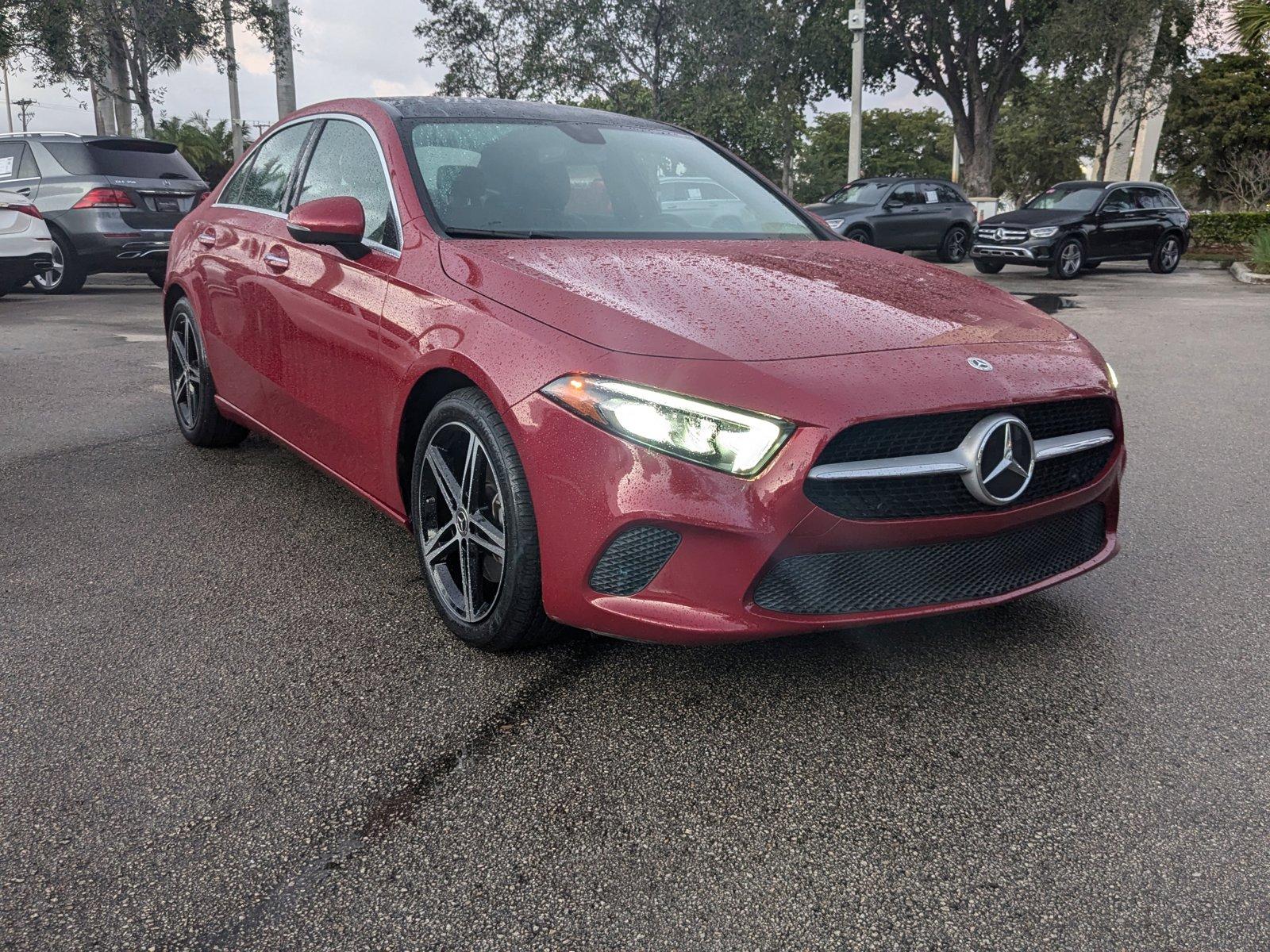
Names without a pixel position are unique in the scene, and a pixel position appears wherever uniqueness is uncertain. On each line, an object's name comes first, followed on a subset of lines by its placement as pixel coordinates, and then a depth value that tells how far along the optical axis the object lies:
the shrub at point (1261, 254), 17.70
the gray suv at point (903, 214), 19.45
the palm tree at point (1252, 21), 16.56
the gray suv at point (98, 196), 12.70
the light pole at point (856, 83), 25.67
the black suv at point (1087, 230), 18.22
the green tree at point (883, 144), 71.62
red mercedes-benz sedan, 2.55
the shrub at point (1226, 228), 26.92
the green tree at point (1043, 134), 27.70
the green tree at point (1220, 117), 47.72
